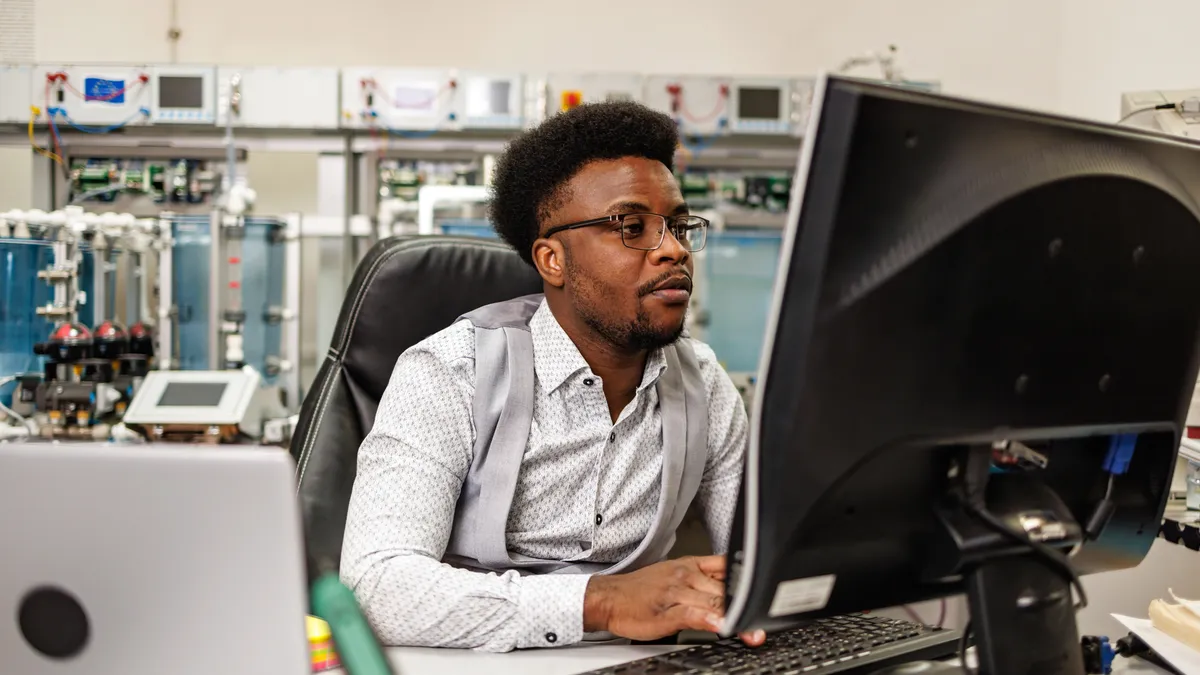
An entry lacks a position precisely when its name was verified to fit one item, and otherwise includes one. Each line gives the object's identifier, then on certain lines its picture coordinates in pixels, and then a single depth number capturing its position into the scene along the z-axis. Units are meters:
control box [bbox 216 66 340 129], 3.44
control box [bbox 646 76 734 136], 3.54
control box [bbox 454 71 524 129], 3.48
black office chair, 1.17
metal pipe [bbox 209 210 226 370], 3.15
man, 0.87
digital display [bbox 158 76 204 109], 3.46
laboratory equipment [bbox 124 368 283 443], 2.63
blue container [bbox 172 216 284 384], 3.21
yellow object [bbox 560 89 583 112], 3.48
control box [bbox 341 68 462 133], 3.46
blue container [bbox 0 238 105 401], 2.84
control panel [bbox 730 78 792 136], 3.57
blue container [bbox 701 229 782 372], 3.76
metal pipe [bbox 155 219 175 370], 3.13
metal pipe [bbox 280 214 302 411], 3.32
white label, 0.54
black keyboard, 0.68
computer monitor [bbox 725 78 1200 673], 0.48
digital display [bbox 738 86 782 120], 3.57
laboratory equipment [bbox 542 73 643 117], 3.49
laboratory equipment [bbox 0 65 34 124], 3.45
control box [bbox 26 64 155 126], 3.46
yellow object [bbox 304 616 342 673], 0.66
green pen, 0.39
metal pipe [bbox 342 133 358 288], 3.62
